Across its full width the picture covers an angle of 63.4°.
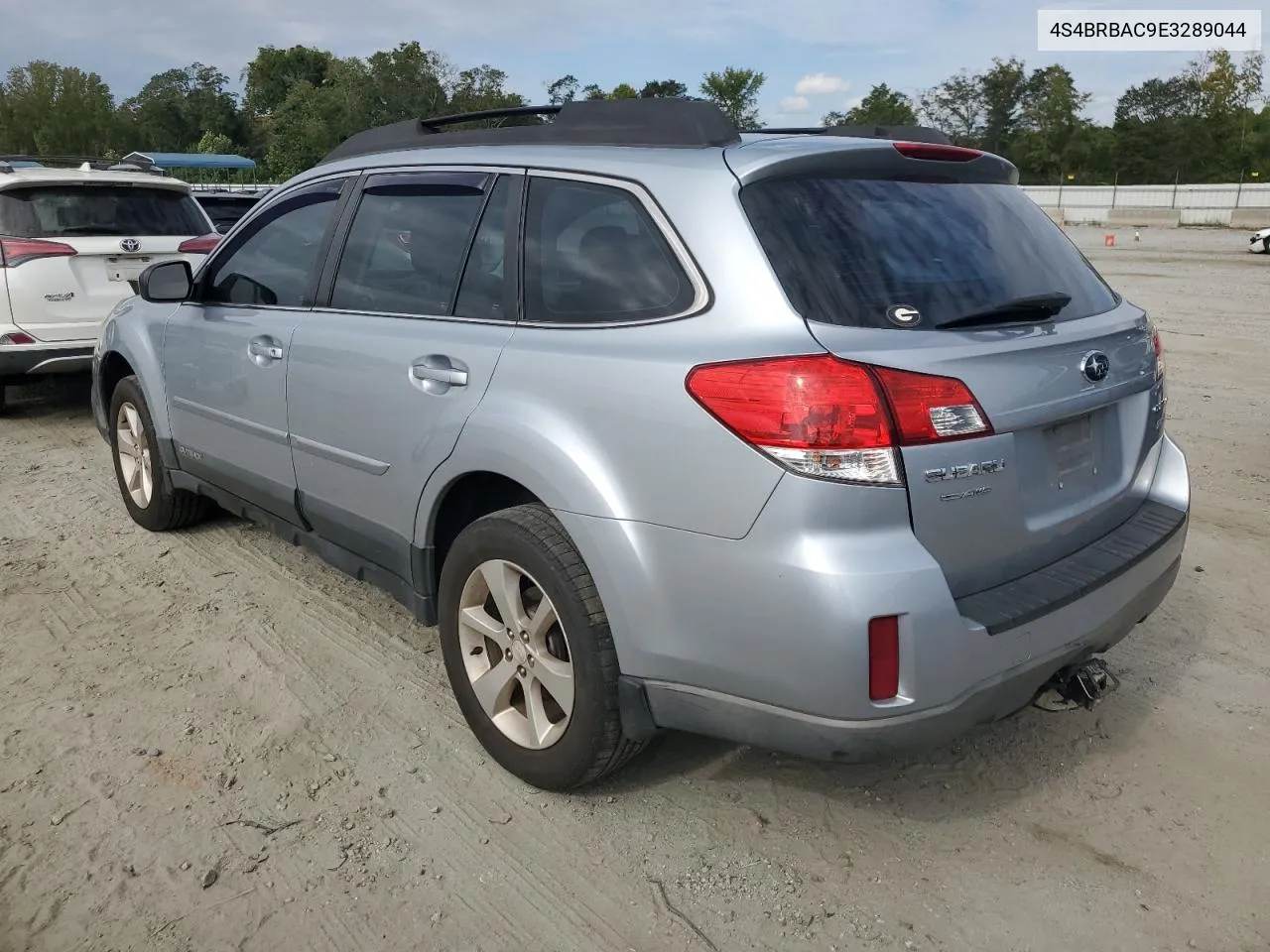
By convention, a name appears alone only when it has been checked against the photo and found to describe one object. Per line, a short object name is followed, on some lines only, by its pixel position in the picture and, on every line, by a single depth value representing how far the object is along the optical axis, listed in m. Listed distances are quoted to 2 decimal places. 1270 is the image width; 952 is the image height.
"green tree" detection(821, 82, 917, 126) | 75.50
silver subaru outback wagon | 2.26
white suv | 7.23
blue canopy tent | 40.72
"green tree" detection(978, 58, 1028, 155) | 79.69
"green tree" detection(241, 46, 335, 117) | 100.06
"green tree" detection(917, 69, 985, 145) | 81.06
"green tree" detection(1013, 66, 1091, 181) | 69.75
